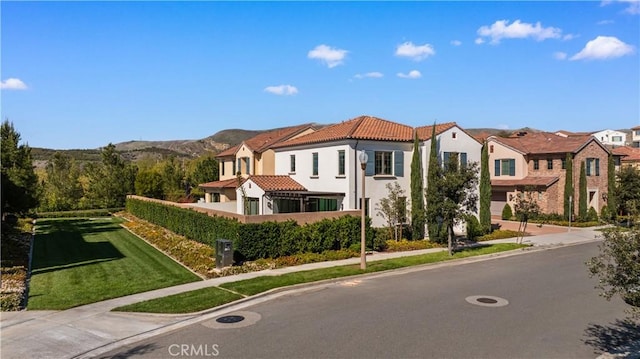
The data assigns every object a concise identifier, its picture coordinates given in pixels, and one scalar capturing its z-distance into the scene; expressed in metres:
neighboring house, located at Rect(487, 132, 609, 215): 39.72
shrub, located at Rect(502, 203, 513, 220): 40.84
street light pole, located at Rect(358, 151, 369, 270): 18.12
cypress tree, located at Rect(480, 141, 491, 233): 32.16
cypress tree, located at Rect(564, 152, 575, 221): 38.38
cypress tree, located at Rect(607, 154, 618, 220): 39.95
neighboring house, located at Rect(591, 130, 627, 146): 139.00
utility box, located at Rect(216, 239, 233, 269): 18.52
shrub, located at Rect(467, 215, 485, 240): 28.12
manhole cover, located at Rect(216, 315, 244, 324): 11.77
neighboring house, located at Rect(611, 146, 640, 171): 59.46
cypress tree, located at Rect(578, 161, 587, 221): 38.62
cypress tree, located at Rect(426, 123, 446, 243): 21.40
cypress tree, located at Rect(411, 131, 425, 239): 27.02
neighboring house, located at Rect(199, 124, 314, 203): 35.91
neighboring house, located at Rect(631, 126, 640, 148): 112.38
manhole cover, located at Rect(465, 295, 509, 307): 13.36
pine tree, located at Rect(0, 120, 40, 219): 27.05
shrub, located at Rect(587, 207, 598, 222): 39.06
